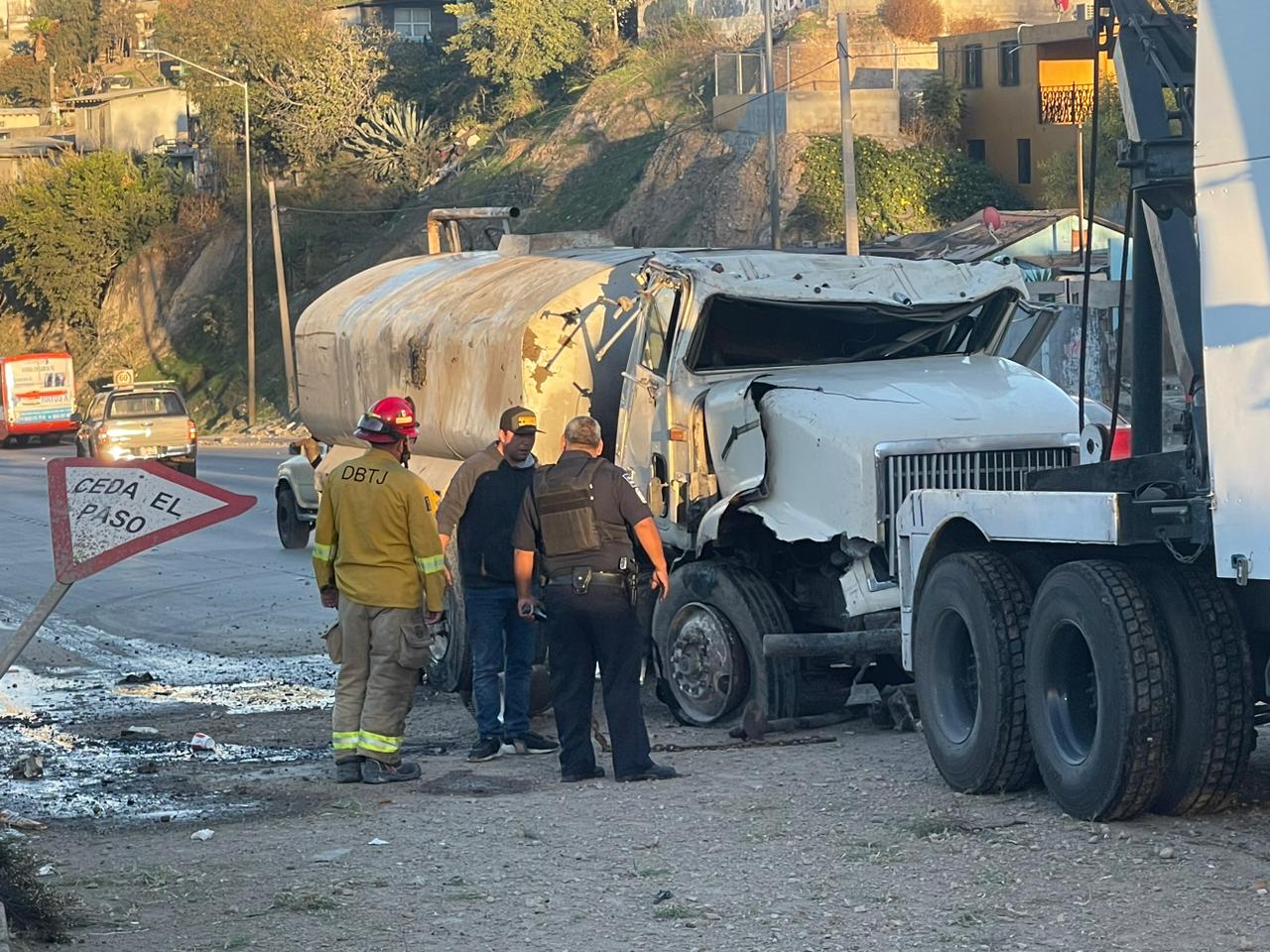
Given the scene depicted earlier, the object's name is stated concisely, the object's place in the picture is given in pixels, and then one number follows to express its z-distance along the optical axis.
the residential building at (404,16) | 89.38
